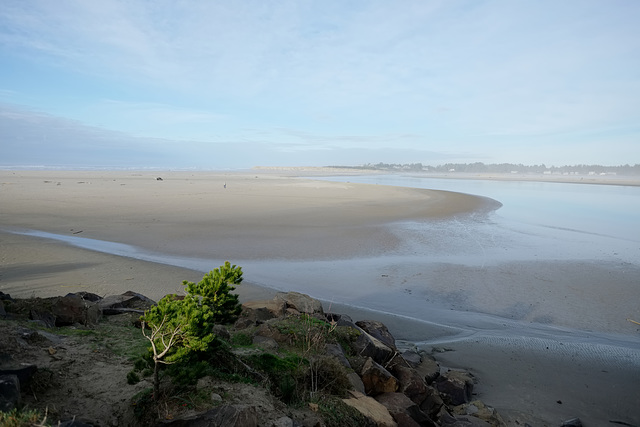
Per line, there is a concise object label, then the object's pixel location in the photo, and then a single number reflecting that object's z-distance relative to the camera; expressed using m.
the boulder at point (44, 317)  6.07
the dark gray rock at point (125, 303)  7.42
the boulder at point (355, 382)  5.22
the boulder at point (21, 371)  3.80
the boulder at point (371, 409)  4.72
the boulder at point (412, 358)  6.82
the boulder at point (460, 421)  5.31
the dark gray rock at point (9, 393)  3.24
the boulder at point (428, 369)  6.54
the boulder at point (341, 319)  7.25
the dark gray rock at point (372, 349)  6.40
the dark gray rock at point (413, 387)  5.64
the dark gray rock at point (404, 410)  4.93
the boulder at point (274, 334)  6.27
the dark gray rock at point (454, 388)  6.29
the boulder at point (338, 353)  5.66
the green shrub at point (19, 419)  2.82
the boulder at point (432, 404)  5.68
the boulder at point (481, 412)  5.68
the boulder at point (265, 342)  5.87
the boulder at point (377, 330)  7.42
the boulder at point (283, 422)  4.03
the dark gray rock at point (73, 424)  3.09
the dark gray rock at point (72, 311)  6.44
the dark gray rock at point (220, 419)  3.64
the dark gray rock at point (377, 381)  5.56
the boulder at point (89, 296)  8.27
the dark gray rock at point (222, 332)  5.73
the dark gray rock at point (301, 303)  7.82
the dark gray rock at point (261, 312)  7.04
